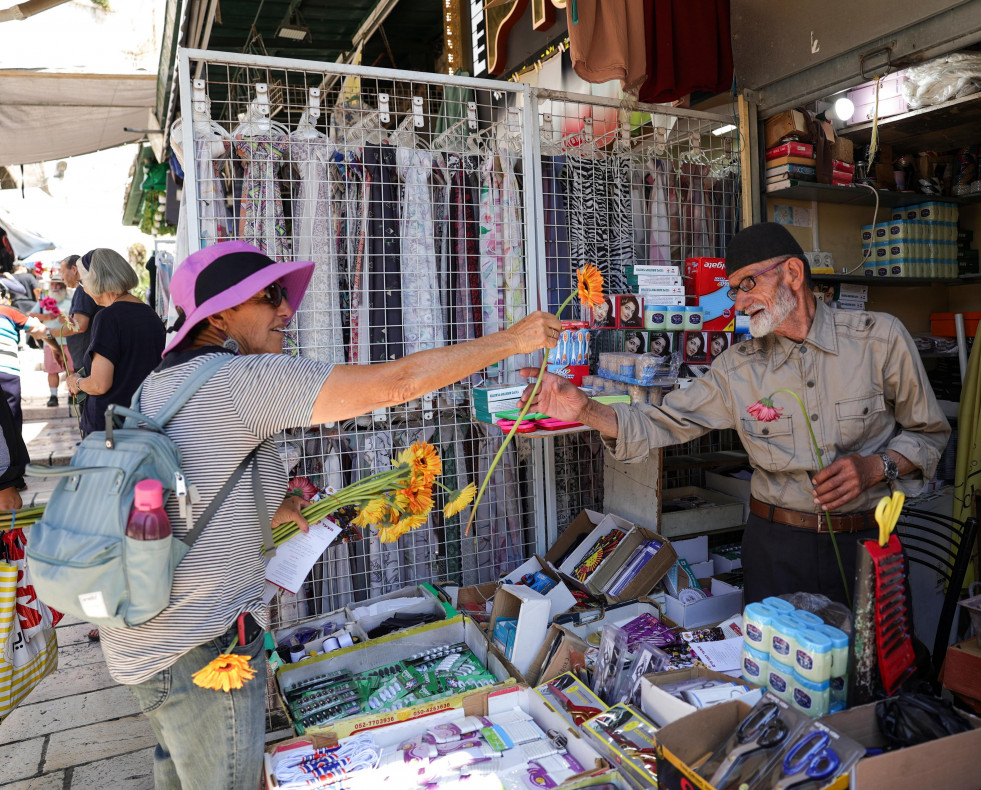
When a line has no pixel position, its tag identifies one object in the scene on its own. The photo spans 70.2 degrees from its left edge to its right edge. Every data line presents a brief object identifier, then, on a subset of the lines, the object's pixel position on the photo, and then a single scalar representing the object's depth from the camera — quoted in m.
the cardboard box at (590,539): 3.26
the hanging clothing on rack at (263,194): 2.97
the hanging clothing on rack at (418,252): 3.23
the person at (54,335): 7.25
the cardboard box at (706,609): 2.97
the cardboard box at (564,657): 2.45
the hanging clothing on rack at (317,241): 3.06
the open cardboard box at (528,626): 2.55
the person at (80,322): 4.29
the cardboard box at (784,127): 3.69
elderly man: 2.28
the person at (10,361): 2.94
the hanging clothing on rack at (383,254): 3.17
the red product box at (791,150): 3.71
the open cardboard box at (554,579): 2.98
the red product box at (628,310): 3.24
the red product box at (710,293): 3.43
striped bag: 2.39
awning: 6.21
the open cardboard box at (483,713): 1.93
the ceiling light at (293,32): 5.42
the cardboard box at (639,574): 3.02
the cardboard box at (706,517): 3.40
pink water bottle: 1.33
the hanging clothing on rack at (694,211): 3.88
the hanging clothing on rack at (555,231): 3.53
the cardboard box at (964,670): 1.64
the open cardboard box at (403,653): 2.51
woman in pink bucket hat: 1.48
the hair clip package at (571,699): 2.15
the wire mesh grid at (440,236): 3.02
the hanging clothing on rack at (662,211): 3.78
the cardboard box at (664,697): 1.76
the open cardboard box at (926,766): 1.27
